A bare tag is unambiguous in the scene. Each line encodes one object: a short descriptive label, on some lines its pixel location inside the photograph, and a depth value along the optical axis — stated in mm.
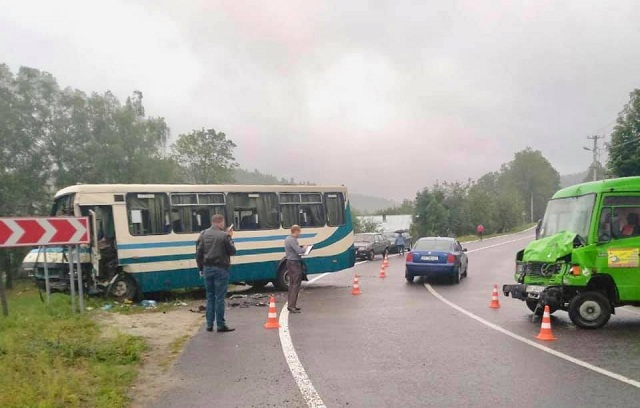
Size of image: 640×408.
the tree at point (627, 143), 26141
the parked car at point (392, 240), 37788
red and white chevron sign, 9781
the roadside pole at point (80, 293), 10680
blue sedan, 18469
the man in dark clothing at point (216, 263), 9430
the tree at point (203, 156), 68438
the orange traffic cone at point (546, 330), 9038
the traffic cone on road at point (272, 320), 10008
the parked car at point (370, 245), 32328
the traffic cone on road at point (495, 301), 12977
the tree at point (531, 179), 142250
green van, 10047
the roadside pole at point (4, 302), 10382
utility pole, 75812
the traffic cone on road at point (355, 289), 15676
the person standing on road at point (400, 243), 38728
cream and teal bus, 13594
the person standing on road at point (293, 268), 11914
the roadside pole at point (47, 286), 11016
